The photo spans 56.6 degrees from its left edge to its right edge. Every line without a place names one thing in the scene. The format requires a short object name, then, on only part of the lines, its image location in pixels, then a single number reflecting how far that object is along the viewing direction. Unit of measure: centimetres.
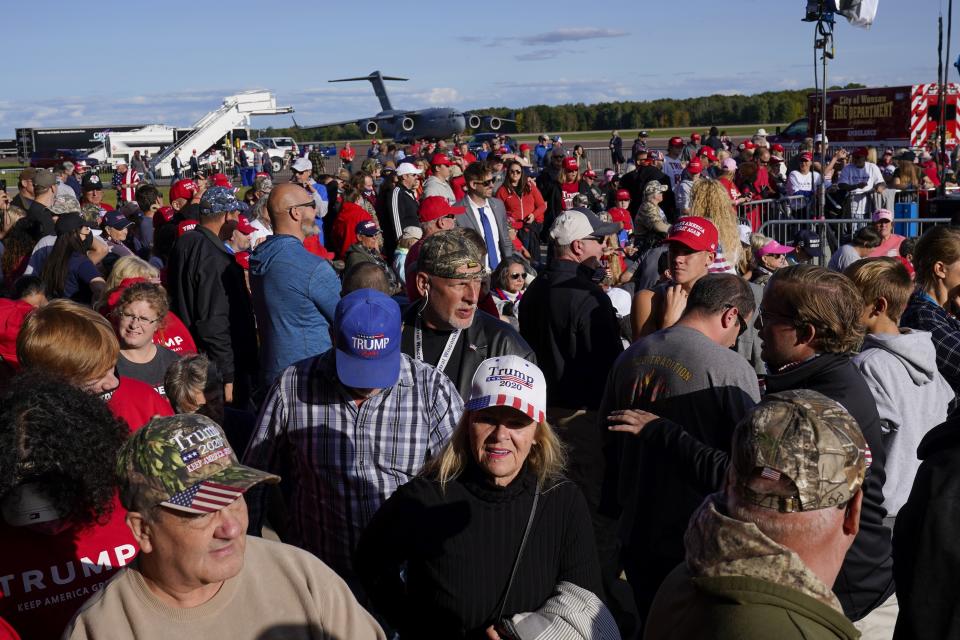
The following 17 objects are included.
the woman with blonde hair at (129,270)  563
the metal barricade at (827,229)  970
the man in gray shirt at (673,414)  326
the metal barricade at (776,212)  1157
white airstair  4903
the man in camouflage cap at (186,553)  205
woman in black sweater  258
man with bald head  504
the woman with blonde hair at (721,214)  620
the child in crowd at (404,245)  758
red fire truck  2762
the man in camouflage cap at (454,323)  401
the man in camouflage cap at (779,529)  174
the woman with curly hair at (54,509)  230
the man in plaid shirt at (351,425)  319
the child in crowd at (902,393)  370
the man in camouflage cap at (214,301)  607
